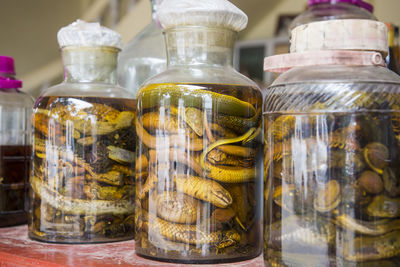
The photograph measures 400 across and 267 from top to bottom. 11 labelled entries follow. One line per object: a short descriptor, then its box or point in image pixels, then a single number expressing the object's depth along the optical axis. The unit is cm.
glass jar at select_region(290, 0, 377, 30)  87
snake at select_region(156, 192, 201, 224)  56
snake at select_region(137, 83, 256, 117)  56
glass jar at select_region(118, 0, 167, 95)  85
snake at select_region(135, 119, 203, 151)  56
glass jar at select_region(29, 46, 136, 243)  67
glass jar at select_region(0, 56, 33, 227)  81
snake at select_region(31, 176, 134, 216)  67
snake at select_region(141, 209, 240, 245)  55
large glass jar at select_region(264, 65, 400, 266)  46
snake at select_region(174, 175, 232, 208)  55
